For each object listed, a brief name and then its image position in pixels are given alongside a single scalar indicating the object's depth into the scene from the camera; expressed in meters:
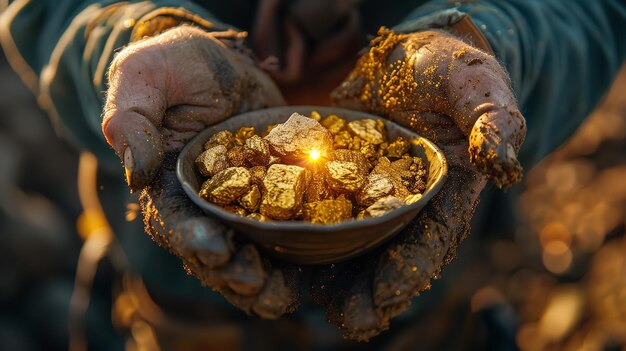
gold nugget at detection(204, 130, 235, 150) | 0.67
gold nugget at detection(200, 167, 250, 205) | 0.58
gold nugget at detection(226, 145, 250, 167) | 0.65
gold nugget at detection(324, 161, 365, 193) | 0.62
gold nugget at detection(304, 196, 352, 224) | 0.57
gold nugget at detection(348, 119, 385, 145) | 0.70
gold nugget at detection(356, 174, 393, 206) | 0.61
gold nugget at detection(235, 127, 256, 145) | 0.70
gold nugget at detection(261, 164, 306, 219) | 0.58
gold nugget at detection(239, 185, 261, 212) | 0.60
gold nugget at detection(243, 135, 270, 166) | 0.66
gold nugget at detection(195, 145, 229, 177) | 0.63
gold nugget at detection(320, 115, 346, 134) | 0.73
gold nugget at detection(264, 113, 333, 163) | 0.67
